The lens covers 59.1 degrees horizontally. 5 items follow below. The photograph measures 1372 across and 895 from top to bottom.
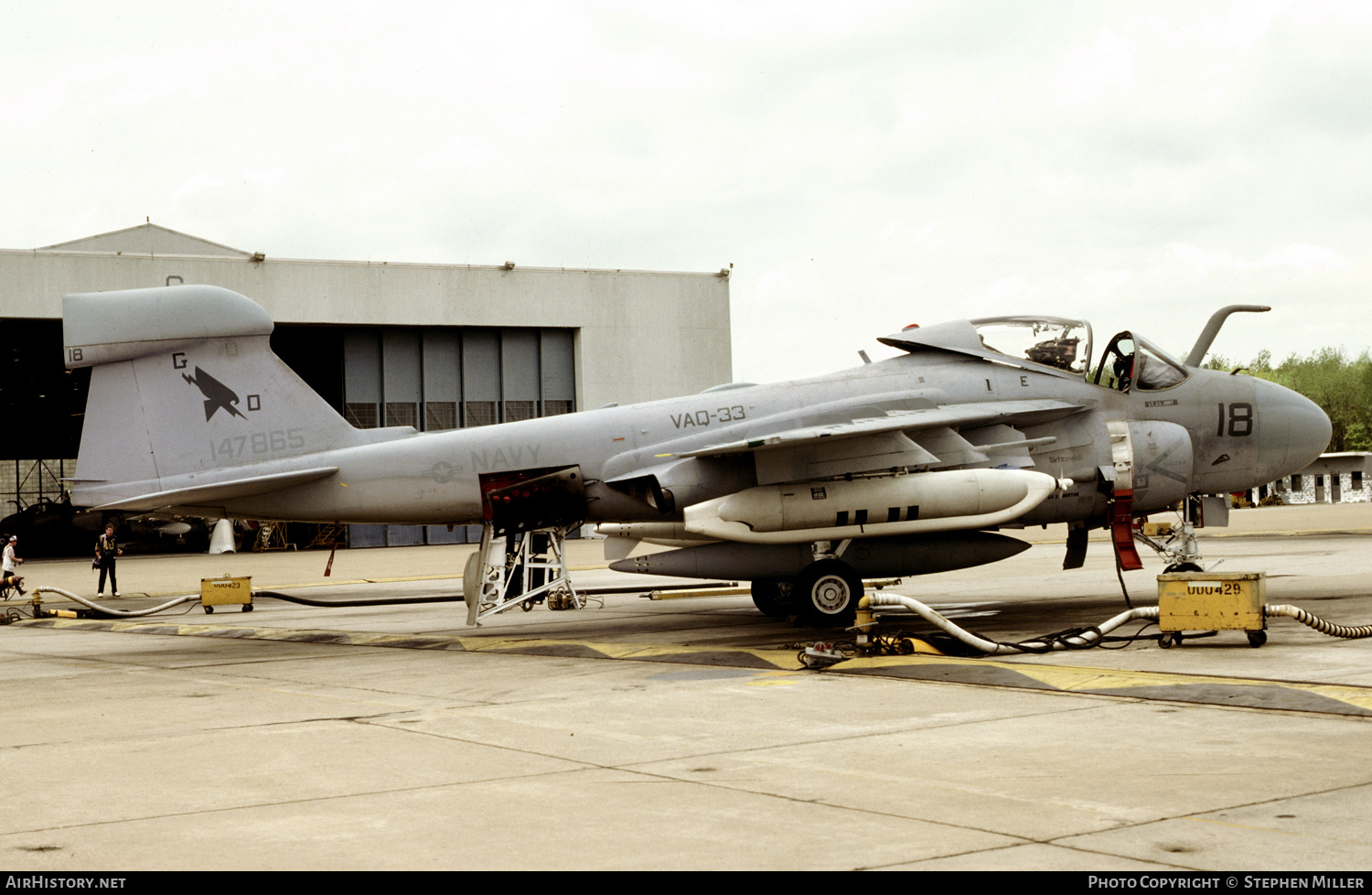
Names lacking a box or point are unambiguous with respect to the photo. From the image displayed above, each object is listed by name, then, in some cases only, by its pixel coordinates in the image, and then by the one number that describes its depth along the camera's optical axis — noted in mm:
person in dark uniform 27000
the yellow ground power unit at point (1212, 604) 10547
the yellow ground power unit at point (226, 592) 21516
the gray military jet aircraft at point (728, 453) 13664
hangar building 44875
